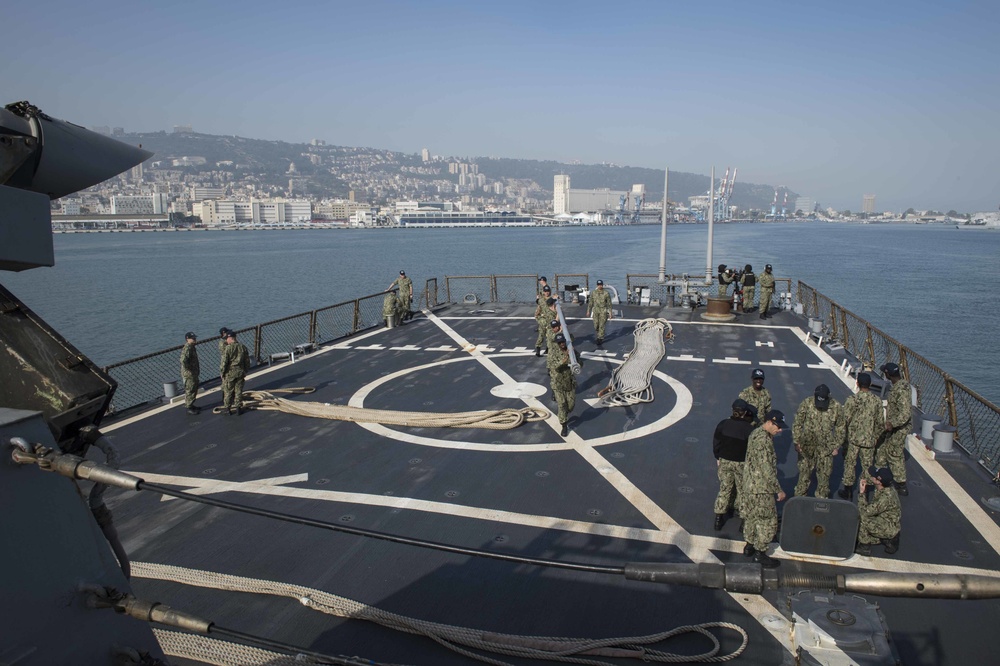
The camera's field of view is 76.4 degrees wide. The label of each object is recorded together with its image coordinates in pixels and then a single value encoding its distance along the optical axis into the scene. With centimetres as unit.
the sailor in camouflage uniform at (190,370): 1265
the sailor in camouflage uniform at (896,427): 858
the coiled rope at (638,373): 1336
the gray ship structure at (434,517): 329
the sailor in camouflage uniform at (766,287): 2172
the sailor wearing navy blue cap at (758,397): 929
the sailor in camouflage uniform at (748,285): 2255
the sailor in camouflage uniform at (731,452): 766
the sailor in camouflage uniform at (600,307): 1816
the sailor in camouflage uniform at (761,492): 702
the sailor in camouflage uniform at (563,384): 1091
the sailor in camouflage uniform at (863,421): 824
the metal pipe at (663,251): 2578
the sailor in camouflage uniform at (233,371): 1245
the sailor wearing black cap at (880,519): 721
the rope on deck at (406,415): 1185
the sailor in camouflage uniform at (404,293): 2206
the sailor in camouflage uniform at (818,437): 838
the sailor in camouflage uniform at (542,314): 1678
